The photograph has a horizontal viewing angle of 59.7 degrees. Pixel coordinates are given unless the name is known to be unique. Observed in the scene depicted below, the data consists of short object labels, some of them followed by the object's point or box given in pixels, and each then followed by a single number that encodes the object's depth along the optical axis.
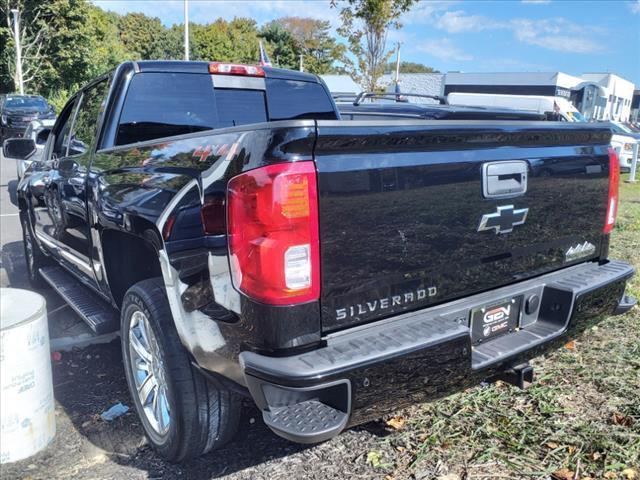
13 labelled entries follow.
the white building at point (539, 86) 36.12
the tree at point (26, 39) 31.66
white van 16.42
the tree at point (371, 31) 17.64
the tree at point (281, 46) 67.94
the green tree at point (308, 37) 67.12
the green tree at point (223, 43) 67.06
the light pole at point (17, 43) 29.59
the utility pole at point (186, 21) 27.14
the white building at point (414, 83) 48.00
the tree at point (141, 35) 67.69
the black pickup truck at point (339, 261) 2.02
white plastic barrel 2.56
